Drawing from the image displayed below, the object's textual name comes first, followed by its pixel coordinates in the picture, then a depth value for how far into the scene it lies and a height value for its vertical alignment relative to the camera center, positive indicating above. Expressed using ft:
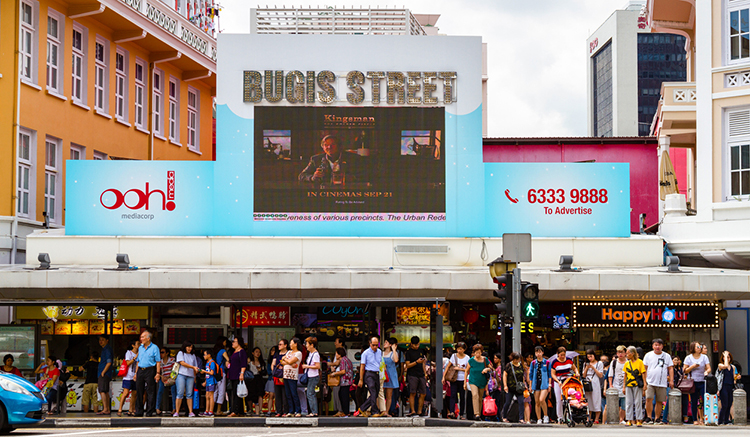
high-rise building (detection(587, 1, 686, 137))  454.81 +90.20
